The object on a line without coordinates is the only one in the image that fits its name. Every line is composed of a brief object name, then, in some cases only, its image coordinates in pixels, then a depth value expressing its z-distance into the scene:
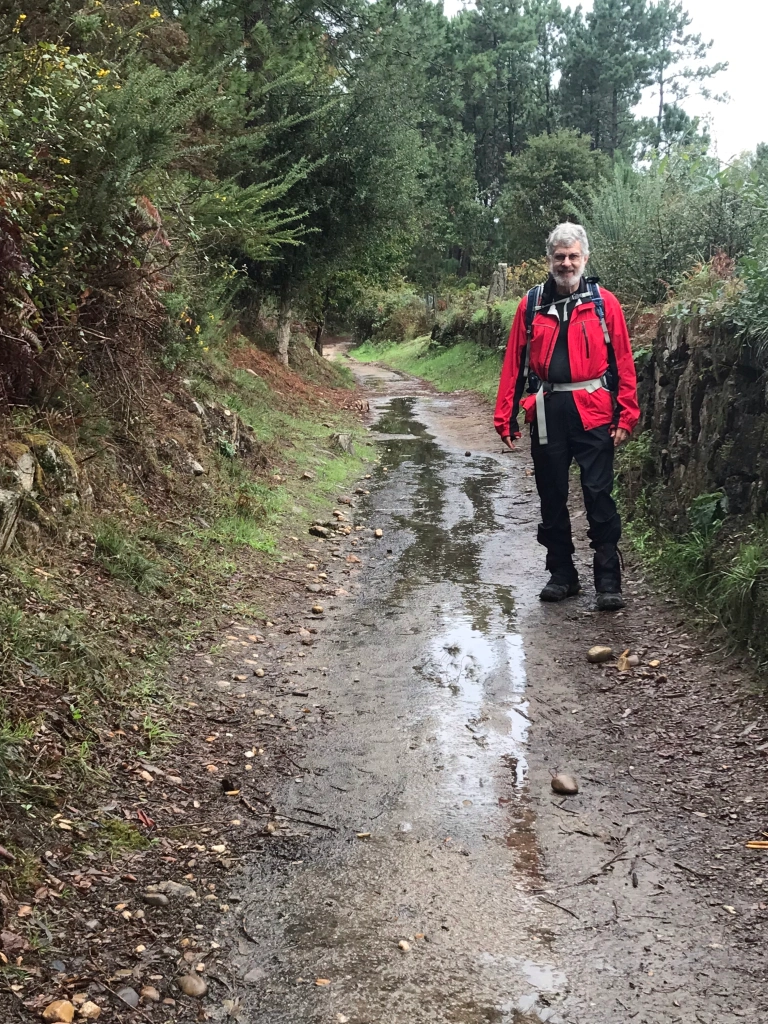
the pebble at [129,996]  2.27
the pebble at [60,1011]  2.15
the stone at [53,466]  4.64
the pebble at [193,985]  2.34
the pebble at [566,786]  3.37
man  5.02
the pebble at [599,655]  4.69
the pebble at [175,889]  2.76
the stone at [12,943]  2.33
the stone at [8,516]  4.12
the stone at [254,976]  2.39
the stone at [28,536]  4.32
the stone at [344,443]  11.33
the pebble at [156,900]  2.69
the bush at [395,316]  38.44
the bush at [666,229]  8.84
